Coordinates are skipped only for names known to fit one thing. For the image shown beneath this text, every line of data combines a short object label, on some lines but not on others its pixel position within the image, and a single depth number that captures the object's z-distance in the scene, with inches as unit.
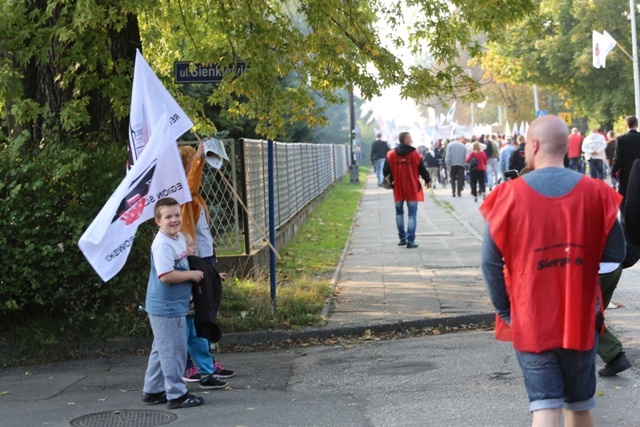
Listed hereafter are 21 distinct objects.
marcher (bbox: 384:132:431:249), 672.4
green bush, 367.2
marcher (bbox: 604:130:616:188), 1131.2
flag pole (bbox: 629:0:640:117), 1572.3
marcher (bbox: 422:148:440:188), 1529.3
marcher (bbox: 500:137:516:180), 1145.4
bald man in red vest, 178.1
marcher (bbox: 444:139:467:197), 1214.9
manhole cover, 276.8
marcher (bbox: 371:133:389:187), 1419.8
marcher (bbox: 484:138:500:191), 1346.0
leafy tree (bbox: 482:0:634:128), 1932.8
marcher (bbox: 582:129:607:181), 1087.6
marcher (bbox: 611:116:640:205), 665.0
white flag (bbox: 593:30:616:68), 1406.3
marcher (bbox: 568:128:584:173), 1197.7
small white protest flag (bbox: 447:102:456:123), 2018.9
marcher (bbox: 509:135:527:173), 928.2
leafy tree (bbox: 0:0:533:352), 370.9
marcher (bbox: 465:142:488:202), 1149.1
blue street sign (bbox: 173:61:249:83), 416.5
